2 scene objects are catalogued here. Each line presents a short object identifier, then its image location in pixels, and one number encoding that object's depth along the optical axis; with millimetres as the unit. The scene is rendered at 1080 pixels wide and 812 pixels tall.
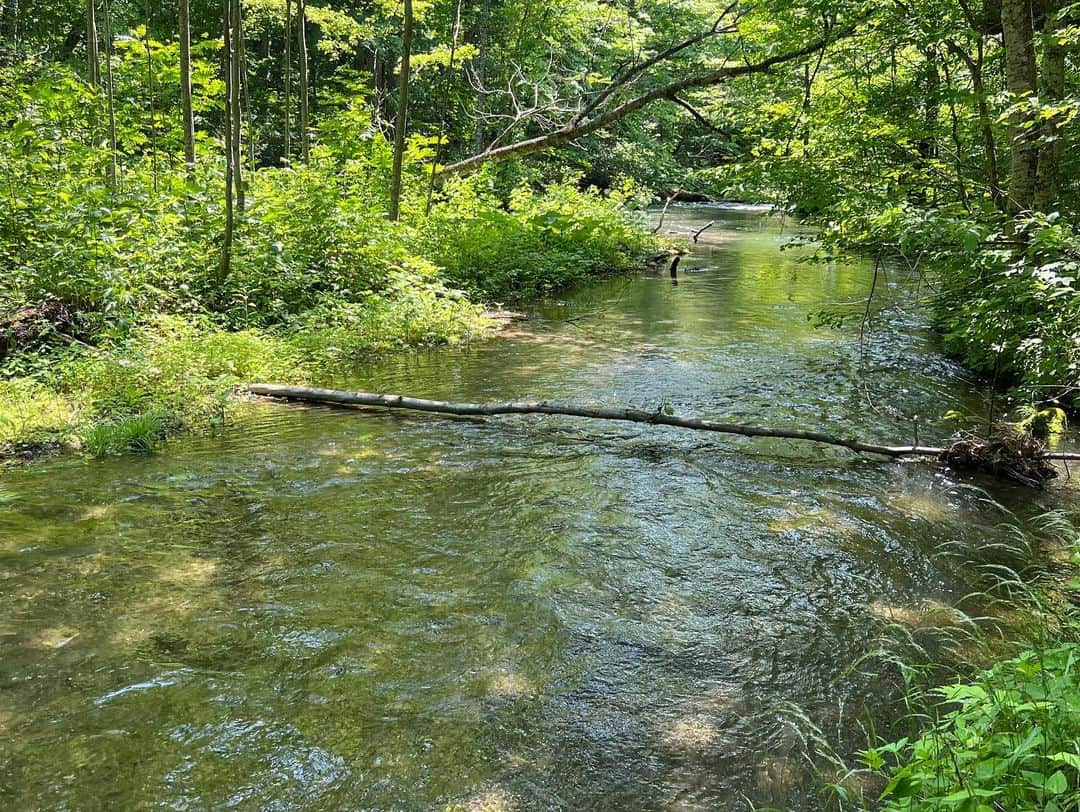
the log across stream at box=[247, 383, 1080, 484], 6445
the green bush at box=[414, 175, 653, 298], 15070
